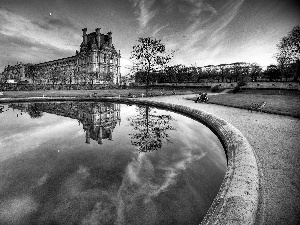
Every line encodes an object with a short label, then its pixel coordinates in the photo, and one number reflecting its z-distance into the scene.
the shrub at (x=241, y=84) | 41.59
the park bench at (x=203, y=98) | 24.52
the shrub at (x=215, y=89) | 45.00
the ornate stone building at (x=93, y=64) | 77.44
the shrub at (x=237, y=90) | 37.37
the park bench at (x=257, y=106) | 16.46
